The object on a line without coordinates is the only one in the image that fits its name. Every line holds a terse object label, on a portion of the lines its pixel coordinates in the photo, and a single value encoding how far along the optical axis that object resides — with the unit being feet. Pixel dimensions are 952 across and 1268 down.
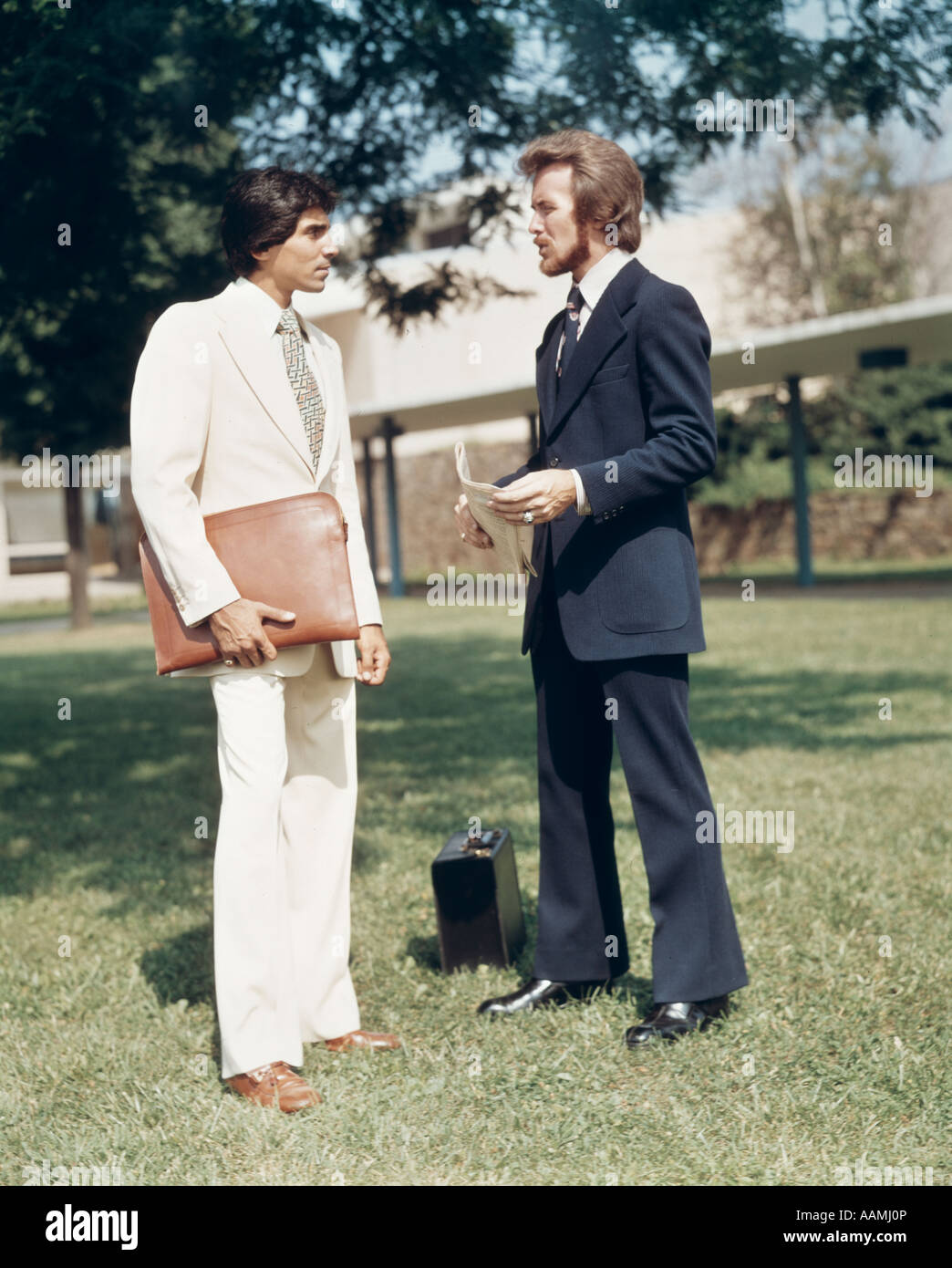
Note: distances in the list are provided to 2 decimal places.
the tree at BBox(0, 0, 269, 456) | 18.56
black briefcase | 14.26
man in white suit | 10.87
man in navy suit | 11.38
